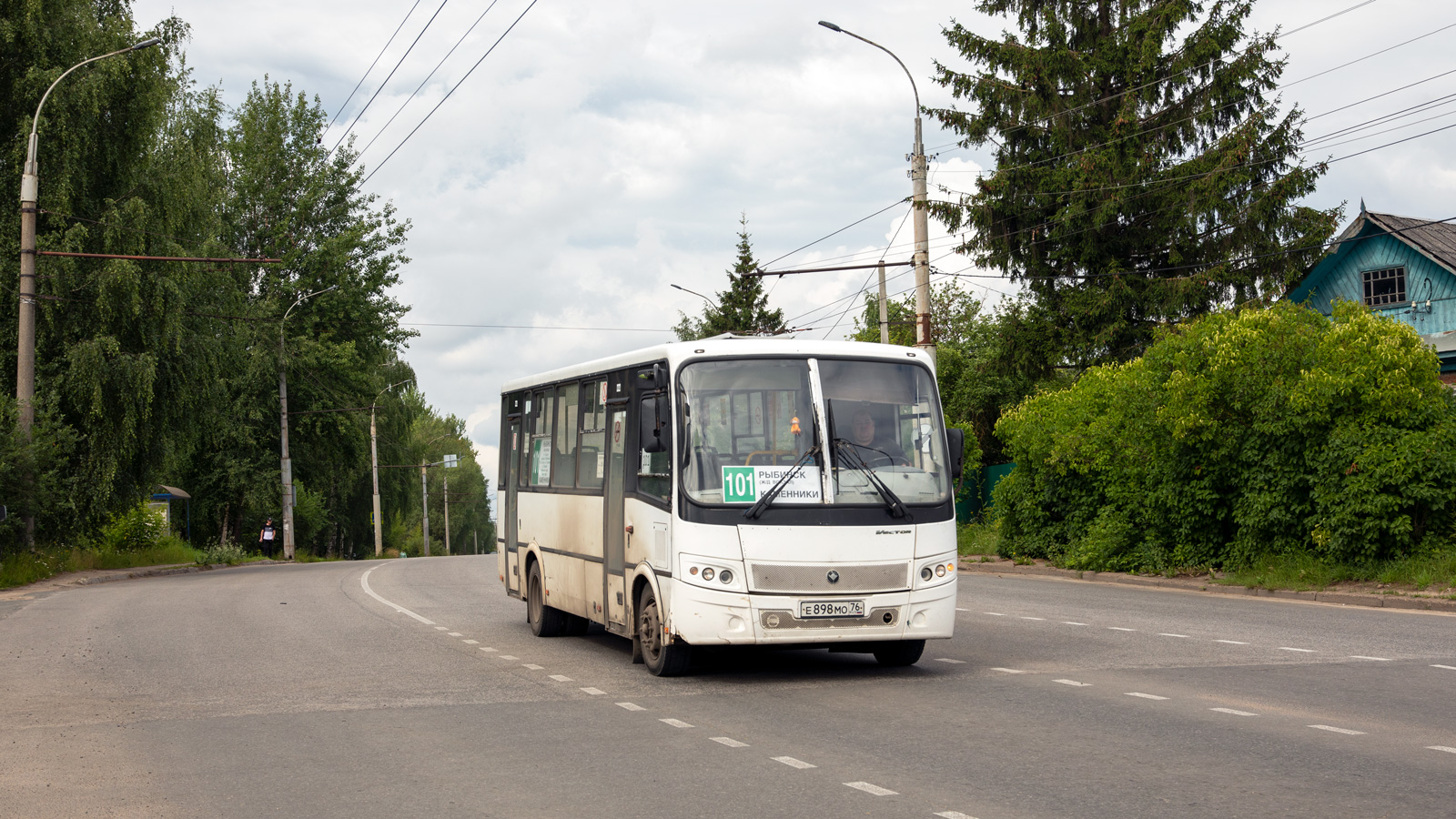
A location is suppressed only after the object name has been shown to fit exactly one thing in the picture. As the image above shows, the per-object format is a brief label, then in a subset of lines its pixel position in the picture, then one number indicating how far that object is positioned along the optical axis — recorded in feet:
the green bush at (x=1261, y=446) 60.13
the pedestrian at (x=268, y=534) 170.71
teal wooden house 107.76
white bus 36.17
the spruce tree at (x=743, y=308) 221.05
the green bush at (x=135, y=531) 125.71
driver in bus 37.78
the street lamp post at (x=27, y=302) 93.81
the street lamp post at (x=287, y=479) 167.32
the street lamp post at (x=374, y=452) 202.63
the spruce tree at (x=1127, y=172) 106.52
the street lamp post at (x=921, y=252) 87.81
